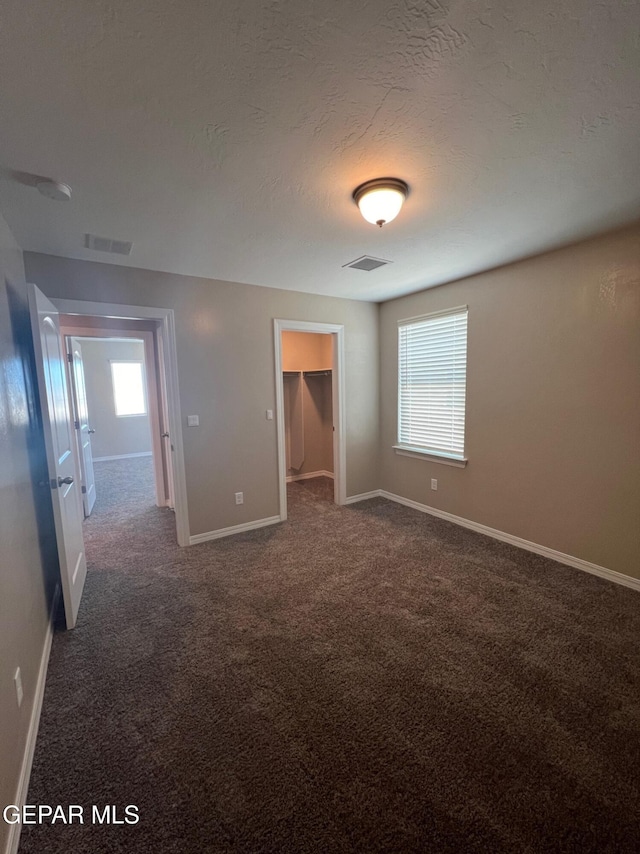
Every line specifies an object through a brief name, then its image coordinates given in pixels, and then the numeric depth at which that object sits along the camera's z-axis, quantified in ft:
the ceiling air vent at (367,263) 9.65
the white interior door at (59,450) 7.02
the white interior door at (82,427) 13.93
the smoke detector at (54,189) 5.60
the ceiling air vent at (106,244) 7.91
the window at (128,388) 25.05
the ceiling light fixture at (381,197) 5.99
